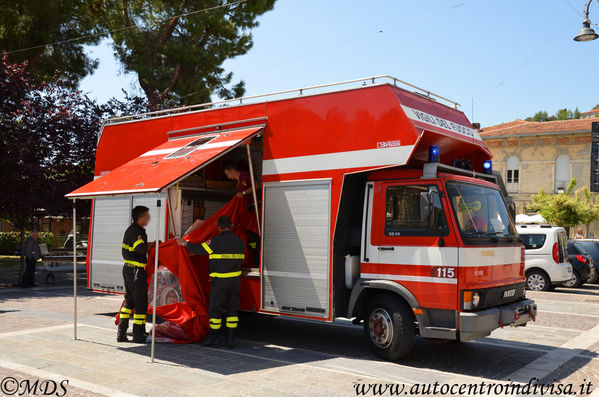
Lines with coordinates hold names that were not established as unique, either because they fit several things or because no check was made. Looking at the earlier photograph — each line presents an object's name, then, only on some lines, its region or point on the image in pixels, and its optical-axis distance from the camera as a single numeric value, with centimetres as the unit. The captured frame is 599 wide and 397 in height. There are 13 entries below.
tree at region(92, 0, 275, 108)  2148
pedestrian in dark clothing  1545
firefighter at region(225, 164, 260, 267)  848
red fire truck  665
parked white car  1561
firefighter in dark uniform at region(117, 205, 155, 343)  770
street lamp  1152
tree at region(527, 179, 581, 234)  3209
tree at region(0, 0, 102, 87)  2025
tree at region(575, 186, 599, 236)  3338
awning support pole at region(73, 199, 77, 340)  796
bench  1596
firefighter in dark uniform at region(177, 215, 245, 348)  749
